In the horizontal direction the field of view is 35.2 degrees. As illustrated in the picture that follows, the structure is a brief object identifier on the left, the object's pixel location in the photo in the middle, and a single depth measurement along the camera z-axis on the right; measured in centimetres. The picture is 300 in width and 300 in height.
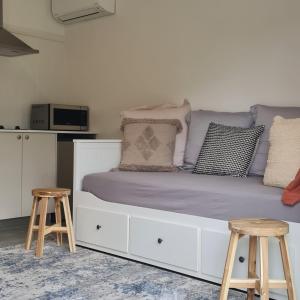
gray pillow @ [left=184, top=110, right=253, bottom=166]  320
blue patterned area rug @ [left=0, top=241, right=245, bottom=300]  230
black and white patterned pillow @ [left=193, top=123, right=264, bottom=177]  293
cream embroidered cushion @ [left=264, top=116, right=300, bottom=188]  246
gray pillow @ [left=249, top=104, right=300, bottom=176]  294
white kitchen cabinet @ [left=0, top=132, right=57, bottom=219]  385
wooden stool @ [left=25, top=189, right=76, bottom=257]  297
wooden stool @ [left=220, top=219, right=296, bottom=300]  194
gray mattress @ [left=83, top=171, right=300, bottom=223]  231
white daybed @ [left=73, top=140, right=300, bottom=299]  238
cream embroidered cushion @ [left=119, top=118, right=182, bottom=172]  328
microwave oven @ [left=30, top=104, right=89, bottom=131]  427
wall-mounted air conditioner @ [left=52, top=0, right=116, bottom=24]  414
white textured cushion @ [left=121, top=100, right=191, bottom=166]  338
